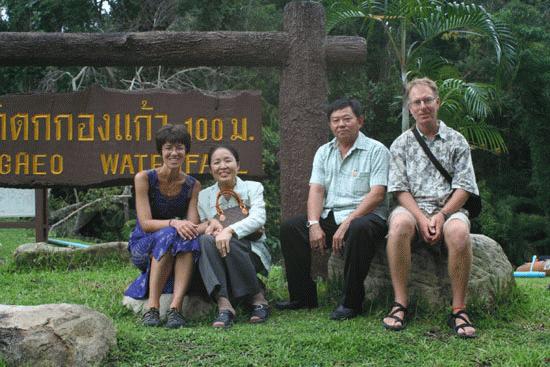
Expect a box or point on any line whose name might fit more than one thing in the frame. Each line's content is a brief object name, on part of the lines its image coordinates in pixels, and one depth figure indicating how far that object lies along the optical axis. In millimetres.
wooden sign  5207
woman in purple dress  4000
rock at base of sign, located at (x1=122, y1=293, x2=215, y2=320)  4176
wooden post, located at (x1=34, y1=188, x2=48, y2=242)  8148
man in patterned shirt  3734
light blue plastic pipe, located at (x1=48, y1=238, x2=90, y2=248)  8769
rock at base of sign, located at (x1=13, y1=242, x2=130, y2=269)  6727
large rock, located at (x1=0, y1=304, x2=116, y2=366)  3078
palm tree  7988
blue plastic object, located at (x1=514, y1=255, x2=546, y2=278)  7711
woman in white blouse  4020
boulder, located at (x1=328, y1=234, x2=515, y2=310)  4027
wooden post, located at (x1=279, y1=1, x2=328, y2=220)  5027
